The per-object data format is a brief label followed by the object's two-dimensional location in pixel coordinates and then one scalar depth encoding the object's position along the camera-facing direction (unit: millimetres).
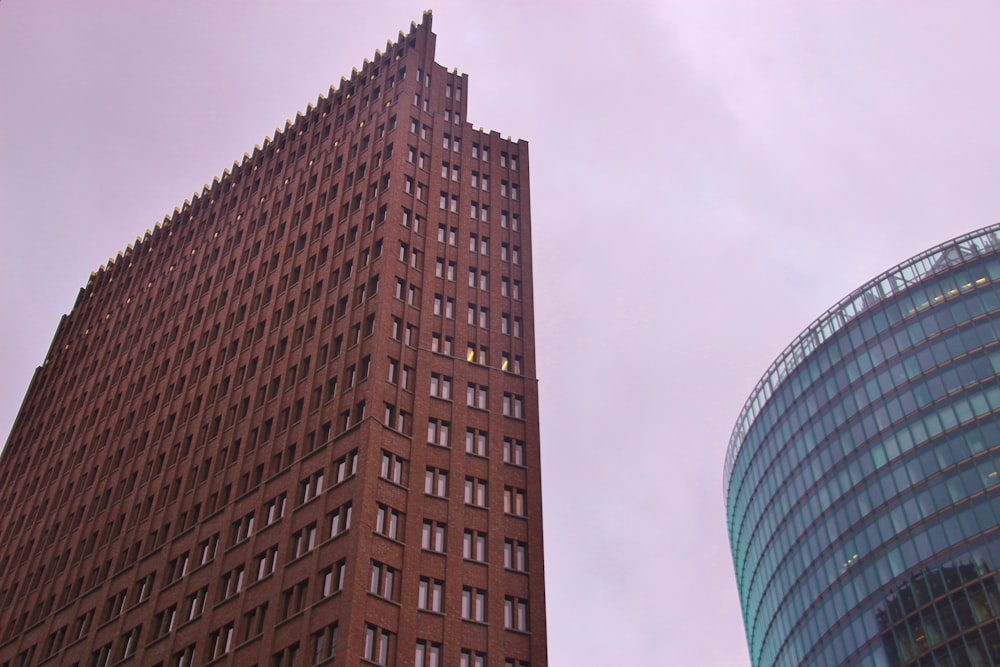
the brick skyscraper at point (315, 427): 70312
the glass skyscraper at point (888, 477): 96125
